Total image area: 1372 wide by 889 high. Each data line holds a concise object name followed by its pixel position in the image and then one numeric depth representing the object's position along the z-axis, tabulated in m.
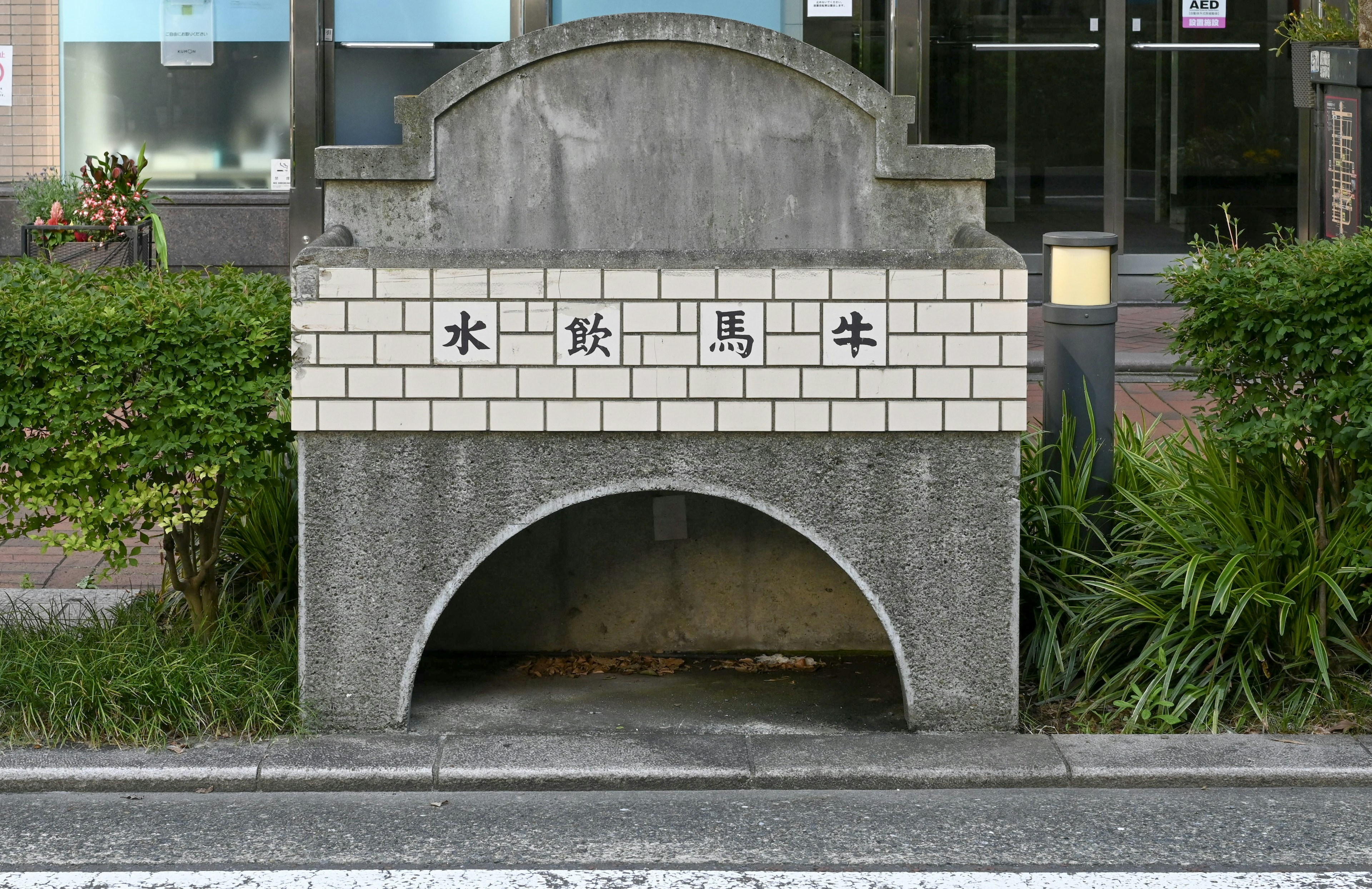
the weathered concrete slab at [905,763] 4.81
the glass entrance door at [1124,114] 12.88
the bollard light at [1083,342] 5.80
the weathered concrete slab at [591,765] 4.79
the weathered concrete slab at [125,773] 4.75
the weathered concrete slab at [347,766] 4.78
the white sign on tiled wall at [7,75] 12.47
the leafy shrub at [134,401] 5.07
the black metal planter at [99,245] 9.95
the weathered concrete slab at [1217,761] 4.80
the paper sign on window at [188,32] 12.57
